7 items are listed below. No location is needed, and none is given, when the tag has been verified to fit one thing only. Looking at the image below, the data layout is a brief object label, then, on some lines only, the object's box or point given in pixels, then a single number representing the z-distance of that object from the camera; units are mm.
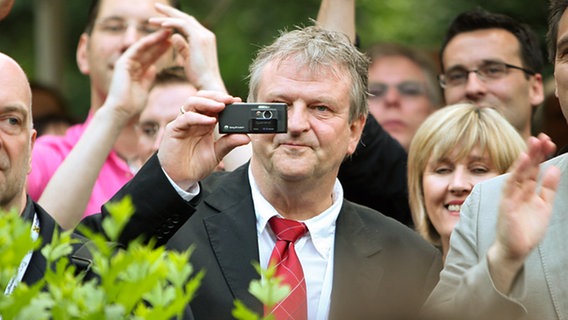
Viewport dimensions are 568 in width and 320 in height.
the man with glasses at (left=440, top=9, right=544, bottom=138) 12664
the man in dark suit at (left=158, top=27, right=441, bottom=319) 8891
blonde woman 11016
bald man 8461
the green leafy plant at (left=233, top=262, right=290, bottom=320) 4685
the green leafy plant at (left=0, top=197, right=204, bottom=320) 4562
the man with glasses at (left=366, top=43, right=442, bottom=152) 14031
